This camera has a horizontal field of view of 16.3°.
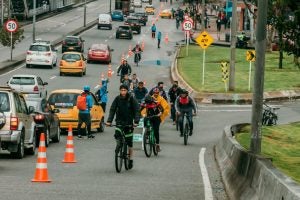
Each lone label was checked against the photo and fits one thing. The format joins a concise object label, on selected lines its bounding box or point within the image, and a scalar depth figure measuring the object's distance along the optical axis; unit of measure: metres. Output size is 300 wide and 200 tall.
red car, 73.31
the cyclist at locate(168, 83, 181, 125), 37.09
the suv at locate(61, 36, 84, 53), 79.81
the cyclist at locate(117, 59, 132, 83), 51.62
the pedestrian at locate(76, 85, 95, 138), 31.23
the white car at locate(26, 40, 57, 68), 66.62
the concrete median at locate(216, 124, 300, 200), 10.84
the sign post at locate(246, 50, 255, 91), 50.78
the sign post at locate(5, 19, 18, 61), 67.38
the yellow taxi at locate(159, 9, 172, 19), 140.50
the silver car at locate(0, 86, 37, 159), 22.78
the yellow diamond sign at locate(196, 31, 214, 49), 51.72
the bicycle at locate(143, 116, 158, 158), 25.14
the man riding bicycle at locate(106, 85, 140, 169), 20.77
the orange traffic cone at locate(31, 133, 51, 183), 18.27
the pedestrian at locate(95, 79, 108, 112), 39.91
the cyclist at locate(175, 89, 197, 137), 30.47
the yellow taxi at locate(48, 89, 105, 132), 33.53
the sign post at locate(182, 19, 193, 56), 66.47
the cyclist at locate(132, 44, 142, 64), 71.94
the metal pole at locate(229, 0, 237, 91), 49.00
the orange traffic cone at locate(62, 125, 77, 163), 22.71
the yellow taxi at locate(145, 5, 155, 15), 147.38
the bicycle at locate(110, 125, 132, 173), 20.55
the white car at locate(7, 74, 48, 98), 45.22
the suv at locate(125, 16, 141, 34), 107.00
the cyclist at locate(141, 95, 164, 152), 25.64
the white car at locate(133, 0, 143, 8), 164.12
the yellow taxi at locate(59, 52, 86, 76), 62.72
